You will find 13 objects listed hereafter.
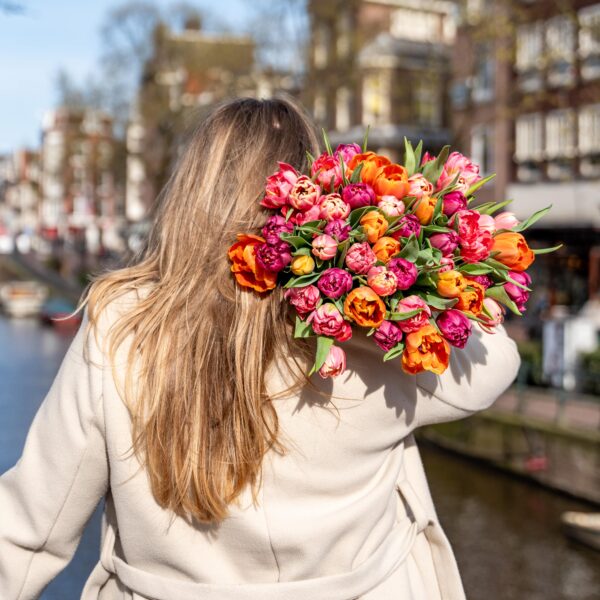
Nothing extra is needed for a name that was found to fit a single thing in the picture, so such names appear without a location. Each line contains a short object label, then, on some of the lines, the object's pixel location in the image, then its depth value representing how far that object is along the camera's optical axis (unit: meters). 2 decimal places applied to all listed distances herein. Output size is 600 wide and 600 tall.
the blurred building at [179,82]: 25.17
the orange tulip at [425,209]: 1.53
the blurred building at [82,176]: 32.72
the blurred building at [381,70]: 23.89
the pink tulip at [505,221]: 1.61
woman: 1.47
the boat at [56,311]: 28.53
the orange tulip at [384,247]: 1.47
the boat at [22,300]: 33.38
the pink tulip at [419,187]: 1.54
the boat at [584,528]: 8.30
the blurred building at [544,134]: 21.81
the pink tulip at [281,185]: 1.46
